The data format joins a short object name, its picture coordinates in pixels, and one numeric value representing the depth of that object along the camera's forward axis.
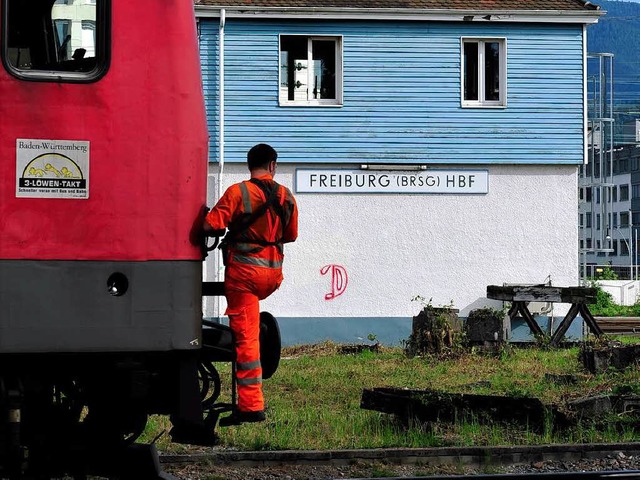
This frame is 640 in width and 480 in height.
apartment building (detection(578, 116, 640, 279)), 107.25
